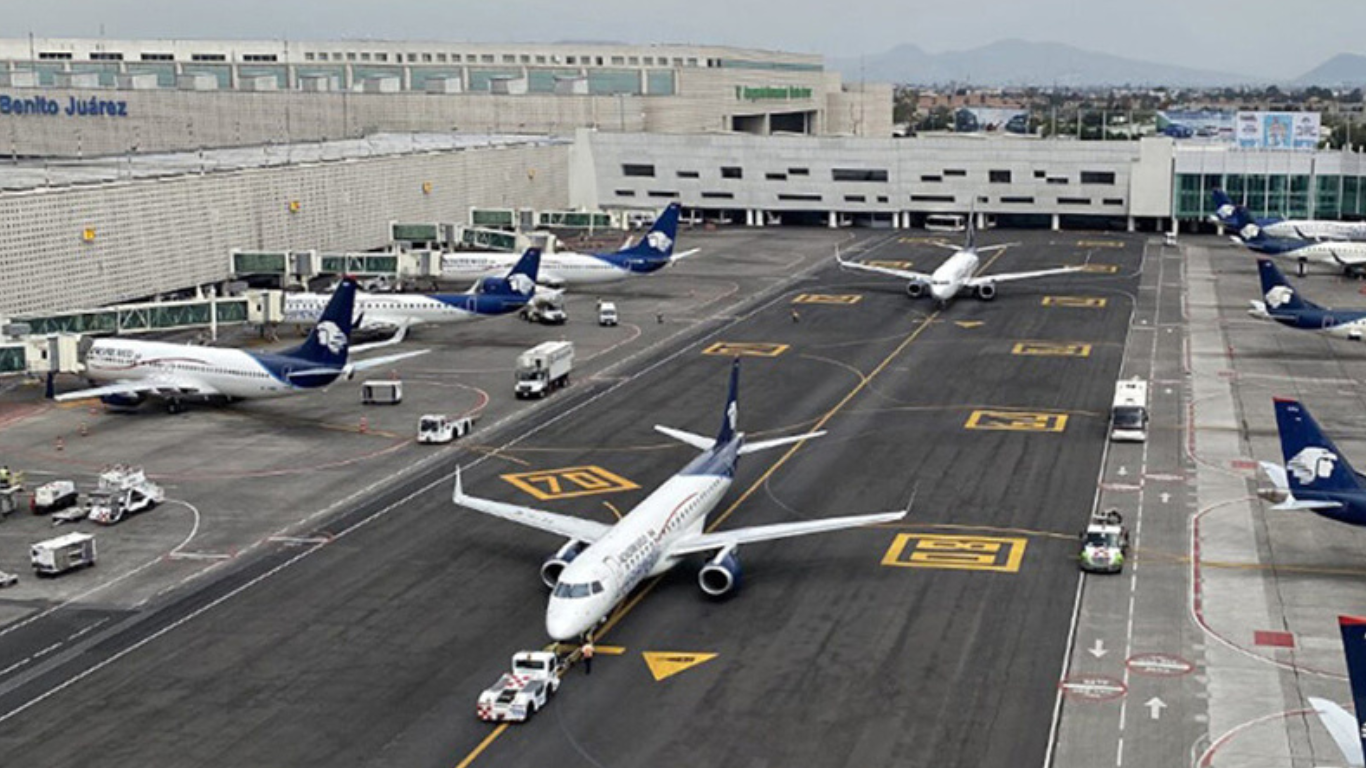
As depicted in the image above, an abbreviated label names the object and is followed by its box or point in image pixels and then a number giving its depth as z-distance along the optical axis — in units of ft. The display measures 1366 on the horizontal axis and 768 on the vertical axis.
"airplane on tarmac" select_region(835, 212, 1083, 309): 459.73
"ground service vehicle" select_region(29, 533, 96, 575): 213.25
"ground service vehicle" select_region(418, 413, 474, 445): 294.46
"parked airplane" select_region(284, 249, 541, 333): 407.85
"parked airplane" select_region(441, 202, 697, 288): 489.67
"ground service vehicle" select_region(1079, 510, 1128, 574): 212.23
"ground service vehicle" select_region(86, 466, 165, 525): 240.73
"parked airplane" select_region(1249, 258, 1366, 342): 371.15
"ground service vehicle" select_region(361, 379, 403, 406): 328.49
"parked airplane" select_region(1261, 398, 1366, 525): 204.85
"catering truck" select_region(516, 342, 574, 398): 334.65
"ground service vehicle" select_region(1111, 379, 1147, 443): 290.15
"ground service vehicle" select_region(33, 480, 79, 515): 245.65
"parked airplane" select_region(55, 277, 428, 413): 309.01
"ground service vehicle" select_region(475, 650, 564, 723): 164.14
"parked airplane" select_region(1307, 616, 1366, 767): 113.70
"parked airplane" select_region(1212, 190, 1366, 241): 577.02
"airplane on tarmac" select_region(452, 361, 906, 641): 181.98
